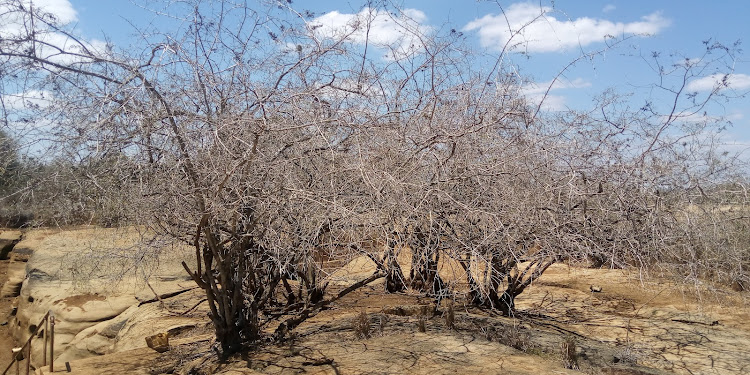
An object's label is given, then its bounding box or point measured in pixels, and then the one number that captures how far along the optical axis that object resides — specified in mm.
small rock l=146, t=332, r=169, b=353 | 7199
